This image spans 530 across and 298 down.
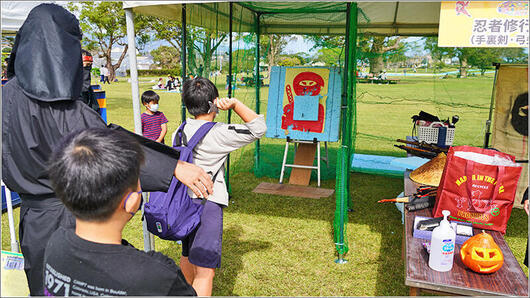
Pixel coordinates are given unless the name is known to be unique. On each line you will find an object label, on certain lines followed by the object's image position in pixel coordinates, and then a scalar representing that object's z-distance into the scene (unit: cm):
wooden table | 179
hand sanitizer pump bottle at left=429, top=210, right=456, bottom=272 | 191
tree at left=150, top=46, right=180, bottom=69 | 4866
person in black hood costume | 165
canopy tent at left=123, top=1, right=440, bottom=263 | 343
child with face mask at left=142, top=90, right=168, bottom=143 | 490
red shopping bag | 232
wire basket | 451
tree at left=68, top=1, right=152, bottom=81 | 2459
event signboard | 213
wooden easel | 589
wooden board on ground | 536
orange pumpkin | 188
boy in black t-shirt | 106
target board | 527
